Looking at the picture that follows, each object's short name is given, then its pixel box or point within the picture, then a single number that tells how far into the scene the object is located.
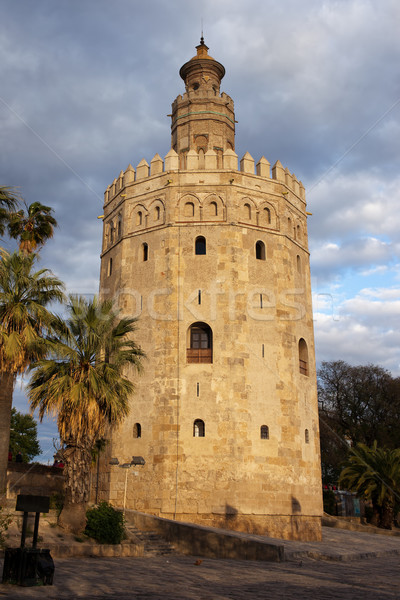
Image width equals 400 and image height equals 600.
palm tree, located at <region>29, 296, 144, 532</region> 15.97
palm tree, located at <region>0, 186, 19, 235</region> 18.14
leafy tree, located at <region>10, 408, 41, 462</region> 49.20
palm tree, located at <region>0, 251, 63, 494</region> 17.05
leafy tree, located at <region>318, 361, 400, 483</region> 46.59
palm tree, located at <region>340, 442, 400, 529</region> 30.56
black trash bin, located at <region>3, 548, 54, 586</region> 9.54
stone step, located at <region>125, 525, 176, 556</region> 16.91
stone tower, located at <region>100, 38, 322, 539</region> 21.55
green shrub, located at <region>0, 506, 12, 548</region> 12.89
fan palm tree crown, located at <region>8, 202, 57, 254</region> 22.19
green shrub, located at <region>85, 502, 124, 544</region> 15.63
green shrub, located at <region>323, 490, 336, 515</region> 36.34
